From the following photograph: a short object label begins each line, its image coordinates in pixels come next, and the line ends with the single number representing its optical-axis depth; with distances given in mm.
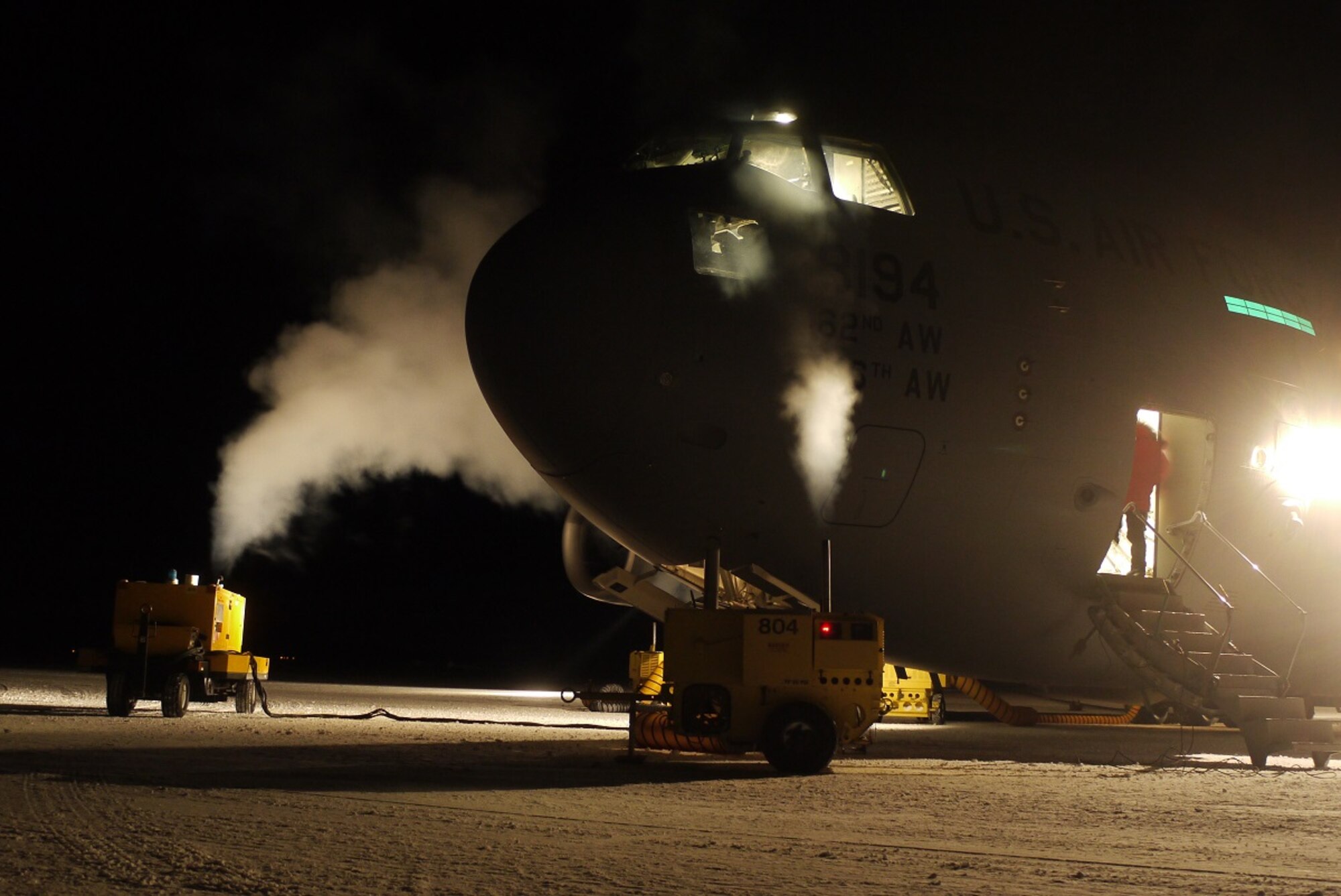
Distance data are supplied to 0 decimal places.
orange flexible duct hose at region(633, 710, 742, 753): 11711
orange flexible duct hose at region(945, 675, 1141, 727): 22875
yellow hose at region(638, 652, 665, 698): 18453
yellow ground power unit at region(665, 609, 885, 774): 11156
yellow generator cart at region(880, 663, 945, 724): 21922
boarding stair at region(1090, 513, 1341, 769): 12781
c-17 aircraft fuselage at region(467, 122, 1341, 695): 11117
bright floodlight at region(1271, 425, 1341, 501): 14547
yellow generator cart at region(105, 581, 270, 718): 18859
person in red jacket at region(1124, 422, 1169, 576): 14078
